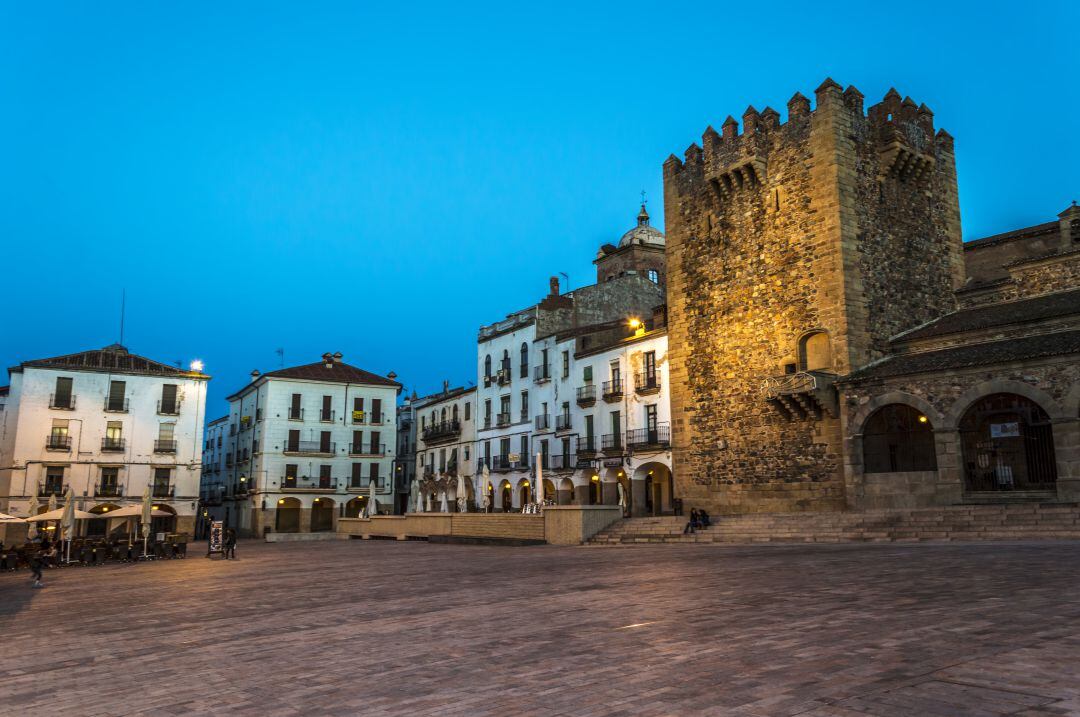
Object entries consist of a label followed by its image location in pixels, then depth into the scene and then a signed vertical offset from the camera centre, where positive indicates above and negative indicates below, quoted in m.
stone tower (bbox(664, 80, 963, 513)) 28.19 +7.92
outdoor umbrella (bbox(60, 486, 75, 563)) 25.64 -0.78
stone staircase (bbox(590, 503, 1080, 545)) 19.66 -0.93
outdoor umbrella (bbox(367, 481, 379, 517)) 43.72 -0.52
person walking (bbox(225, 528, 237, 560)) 26.59 -1.62
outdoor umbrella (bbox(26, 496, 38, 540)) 30.92 -0.72
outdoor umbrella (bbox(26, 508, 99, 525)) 27.22 -0.71
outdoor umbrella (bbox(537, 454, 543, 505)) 32.48 +0.39
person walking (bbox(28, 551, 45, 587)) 17.70 -1.58
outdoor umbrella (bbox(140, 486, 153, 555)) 27.76 -0.70
